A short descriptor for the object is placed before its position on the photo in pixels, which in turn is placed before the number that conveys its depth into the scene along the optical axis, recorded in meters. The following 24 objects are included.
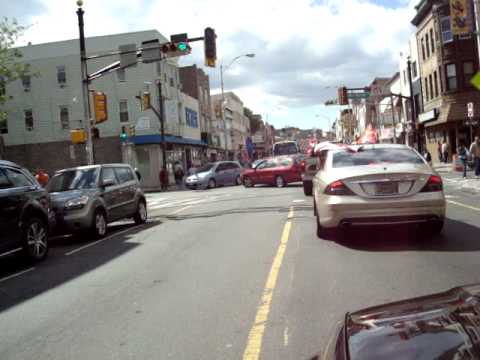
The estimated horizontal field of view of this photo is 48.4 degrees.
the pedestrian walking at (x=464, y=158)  23.20
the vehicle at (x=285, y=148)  49.99
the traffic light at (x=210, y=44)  17.00
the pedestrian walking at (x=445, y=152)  36.84
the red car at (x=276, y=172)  25.81
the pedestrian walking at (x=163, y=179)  35.66
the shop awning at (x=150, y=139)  39.38
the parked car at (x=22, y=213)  8.22
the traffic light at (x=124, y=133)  30.65
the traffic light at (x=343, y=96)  37.88
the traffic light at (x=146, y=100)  31.94
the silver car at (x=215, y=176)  32.09
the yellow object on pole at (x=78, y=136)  17.70
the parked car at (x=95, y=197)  11.12
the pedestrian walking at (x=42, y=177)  24.89
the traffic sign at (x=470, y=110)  25.30
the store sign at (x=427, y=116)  39.32
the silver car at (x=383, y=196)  7.81
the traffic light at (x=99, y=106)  17.97
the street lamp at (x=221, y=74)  48.19
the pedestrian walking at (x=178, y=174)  39.38
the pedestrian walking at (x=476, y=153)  21.97
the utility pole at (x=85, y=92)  17.48
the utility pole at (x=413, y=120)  40.16
